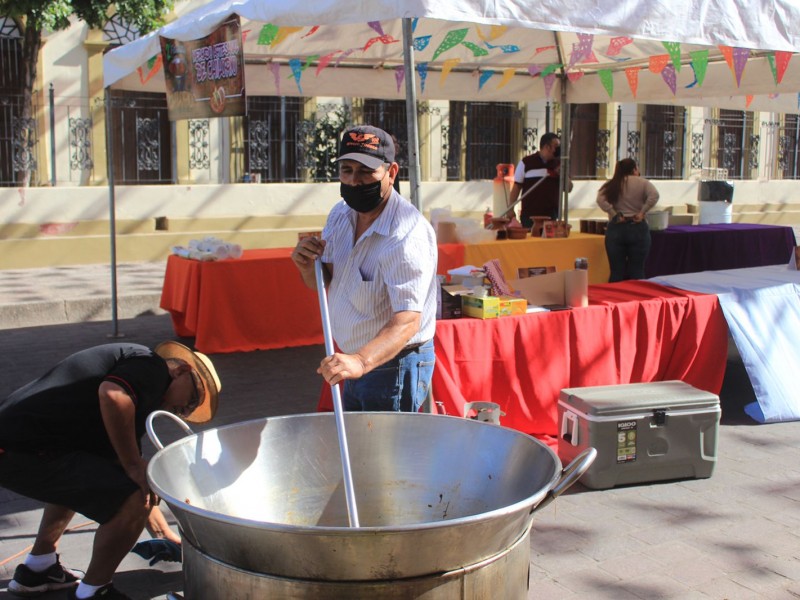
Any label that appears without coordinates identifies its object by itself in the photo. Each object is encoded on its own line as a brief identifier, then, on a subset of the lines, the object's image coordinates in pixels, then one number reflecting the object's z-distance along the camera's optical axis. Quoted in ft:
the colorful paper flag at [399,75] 31.53
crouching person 10.25
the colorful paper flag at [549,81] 32.53
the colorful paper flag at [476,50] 27.96
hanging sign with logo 17.46
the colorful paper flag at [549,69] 31.60
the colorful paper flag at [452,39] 25.41
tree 40.32
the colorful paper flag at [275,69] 29.66
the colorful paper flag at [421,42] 26.24
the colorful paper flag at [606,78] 30.57
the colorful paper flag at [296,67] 28.81
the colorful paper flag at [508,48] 28.27
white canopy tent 15.02
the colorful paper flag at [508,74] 31.76
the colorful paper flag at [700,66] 23.90
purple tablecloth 33.01
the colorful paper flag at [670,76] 29.31
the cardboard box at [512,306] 17.31
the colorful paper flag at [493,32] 24.77
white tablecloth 19.19
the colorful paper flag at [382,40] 26.96
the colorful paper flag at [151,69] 23.30
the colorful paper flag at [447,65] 28.60
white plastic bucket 40.78
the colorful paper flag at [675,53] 22.58
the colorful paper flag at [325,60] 28.86
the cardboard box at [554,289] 18.34
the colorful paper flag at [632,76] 30.81
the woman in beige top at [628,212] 29.35
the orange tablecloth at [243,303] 25.13
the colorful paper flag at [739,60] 23.50
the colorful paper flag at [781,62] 23.78
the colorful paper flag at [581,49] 26.45
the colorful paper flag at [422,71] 31.22
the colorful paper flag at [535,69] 32.18
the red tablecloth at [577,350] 16.69
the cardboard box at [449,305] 17.15
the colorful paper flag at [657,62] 27.17
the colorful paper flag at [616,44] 26.66
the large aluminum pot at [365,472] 7.91
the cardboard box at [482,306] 16.98
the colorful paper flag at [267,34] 20.35
